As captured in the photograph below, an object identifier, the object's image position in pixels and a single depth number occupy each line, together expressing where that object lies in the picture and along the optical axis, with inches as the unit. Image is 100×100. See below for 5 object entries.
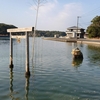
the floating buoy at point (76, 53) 656.2
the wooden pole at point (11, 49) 440.4
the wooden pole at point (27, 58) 355.4
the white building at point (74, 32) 2930.7
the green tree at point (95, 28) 2055.8
